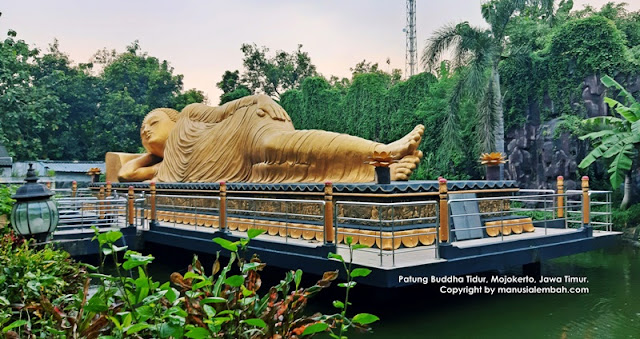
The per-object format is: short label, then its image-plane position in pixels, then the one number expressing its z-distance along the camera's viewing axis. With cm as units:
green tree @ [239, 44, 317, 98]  2702
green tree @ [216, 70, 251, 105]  2672
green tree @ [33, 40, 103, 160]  2495
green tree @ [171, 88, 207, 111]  2747
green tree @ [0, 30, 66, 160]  1631
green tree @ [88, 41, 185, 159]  2556
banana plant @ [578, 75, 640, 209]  1088
